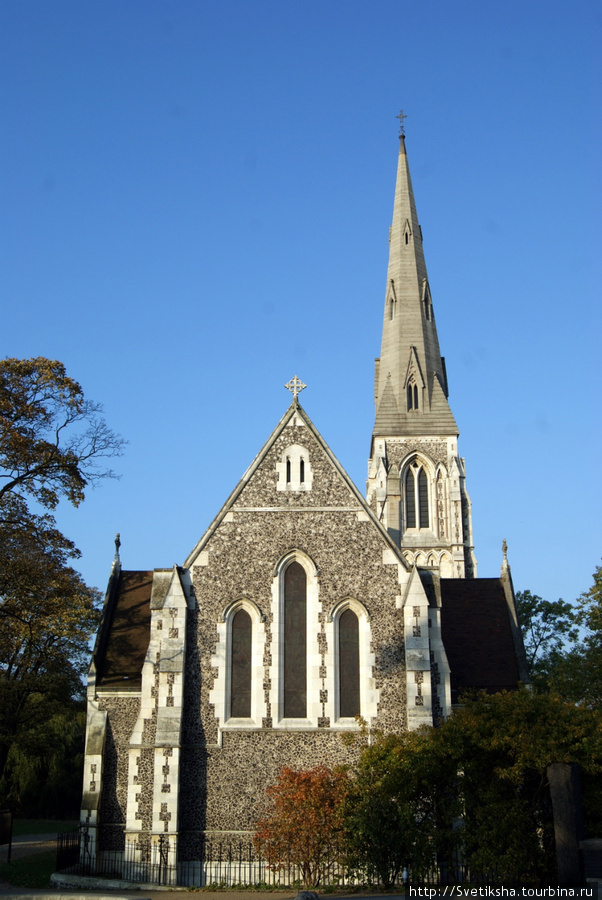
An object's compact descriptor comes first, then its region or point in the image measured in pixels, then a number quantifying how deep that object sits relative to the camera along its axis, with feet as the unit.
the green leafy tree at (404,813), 56.03
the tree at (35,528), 71.31
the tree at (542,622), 152.25
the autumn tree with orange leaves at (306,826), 58.39
